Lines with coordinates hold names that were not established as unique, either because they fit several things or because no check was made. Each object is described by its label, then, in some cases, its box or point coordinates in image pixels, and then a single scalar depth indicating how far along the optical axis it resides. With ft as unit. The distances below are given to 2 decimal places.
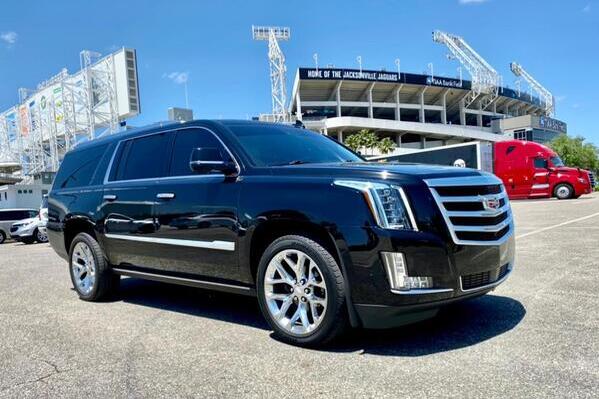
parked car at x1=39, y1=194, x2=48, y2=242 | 71.54
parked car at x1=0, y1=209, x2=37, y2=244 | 81.15
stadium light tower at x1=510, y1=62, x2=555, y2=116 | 348.79
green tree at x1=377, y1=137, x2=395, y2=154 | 215.92
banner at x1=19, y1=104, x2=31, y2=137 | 238.07
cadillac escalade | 11.24
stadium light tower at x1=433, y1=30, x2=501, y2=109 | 276.41
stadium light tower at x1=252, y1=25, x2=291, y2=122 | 236.22
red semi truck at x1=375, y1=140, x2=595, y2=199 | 78.12
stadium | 178.19
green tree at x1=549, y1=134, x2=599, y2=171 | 254.27
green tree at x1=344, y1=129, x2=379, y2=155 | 210.59
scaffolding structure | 170.30
